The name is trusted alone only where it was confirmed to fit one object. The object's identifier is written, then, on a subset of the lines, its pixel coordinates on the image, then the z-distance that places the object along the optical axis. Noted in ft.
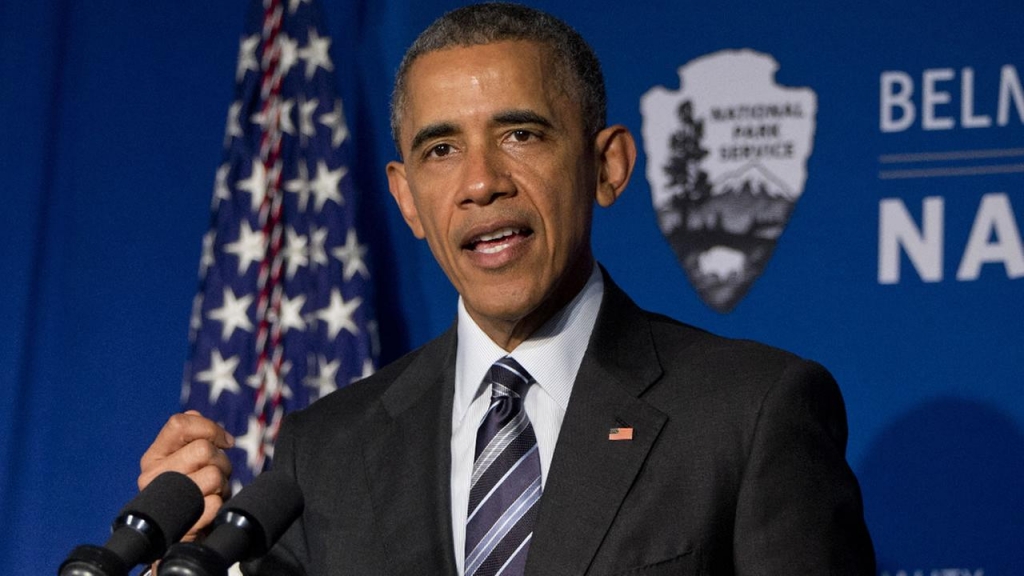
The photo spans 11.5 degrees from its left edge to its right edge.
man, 12.27
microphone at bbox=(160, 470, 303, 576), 11.41
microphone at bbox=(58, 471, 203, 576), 11.47
